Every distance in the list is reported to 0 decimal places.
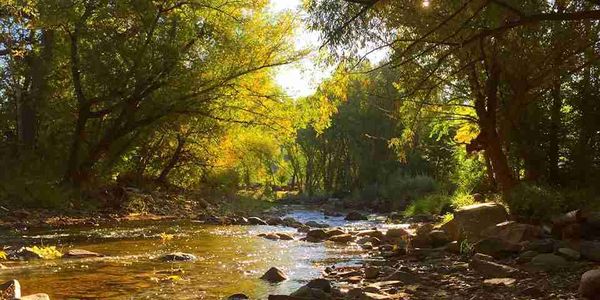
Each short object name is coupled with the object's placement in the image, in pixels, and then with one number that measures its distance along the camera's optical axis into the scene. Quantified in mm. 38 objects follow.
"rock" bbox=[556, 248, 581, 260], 7215
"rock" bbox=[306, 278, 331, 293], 6341
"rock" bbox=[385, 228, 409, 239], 12422
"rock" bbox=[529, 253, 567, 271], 6969
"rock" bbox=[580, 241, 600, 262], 7119
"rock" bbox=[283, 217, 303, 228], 16981
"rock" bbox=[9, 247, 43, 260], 8766
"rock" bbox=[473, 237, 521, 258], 8133
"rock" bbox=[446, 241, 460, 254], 9322
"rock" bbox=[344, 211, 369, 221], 21734
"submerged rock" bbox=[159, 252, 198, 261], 9109
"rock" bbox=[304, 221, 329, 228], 16962
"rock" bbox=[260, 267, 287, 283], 7410
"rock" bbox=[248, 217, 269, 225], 17714
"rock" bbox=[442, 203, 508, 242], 9828
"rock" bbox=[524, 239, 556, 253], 7793
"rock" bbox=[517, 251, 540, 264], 7534
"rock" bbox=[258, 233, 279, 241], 13002
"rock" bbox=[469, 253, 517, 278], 6828
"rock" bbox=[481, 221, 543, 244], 8516
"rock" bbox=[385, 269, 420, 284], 7016
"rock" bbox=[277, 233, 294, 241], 12930
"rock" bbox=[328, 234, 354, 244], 12492
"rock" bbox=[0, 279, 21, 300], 5168
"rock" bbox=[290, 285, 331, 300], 5919
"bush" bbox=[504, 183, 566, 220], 10336
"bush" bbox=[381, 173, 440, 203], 29641
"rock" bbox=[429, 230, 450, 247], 10273
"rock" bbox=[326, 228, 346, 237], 13575
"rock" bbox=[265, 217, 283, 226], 17819
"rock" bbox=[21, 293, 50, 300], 5029
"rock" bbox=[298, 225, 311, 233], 15283
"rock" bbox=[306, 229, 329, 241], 12944
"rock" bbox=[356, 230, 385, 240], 12743
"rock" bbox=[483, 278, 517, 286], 6303
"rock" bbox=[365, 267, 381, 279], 7391
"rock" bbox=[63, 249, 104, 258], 9102
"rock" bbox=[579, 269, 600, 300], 5188
